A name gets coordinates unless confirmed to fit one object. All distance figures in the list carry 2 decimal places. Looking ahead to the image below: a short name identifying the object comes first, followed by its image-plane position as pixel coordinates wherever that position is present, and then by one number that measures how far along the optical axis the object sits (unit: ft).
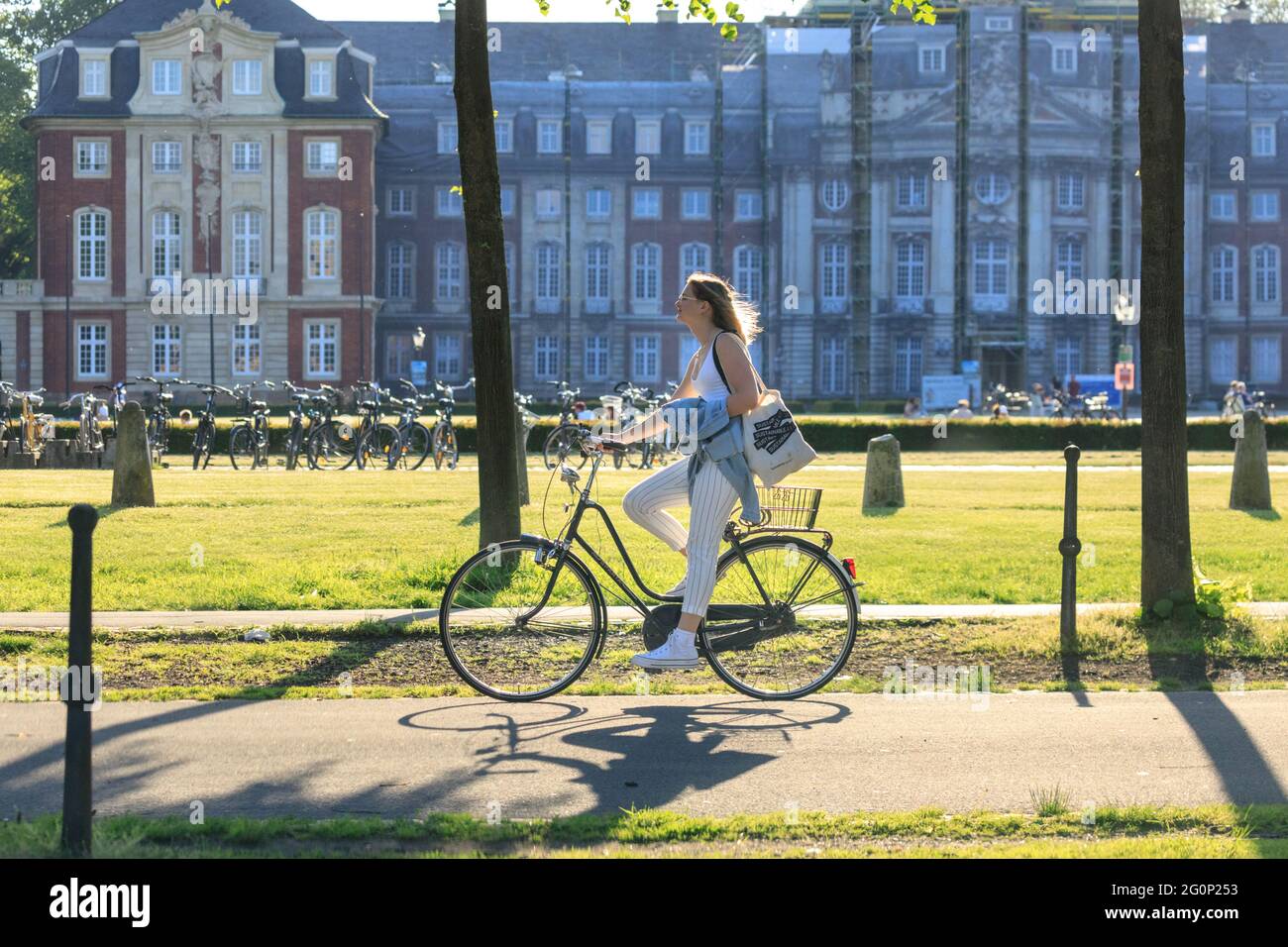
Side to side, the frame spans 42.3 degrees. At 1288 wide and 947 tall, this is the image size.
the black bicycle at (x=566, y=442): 83.81
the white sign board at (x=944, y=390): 205.16
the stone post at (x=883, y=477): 58.39
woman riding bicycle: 23.99
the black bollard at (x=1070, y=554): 29.27
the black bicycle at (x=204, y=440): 83.41
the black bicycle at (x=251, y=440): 87.51
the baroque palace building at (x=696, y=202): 196.44
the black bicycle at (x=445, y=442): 85.66
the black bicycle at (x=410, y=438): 85.20
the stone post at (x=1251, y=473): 59.31
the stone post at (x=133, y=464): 53.52
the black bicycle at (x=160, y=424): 92.89
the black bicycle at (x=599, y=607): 24.61
